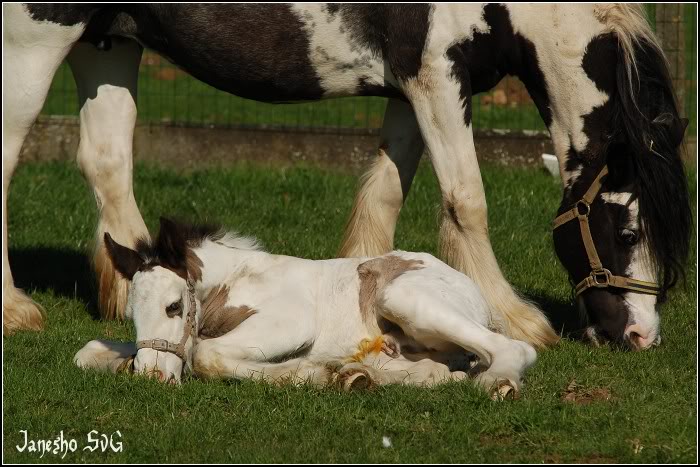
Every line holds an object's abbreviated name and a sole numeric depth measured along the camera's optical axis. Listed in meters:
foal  11.28
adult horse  13.34
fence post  23.47
